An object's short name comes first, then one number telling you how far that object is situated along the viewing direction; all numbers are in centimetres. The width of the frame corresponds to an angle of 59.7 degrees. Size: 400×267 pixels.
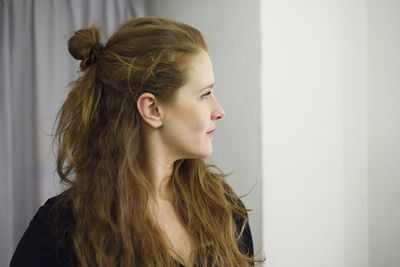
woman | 94
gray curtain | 157
